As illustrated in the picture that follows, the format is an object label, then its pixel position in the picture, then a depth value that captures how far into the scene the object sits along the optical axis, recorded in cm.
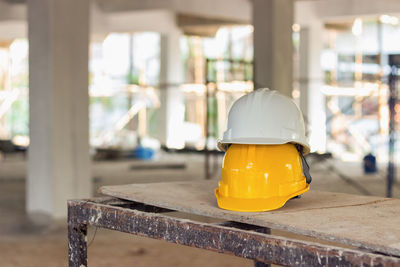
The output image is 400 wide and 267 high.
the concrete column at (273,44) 1060
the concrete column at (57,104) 923
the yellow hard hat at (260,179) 303
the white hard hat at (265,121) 315
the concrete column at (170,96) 2359
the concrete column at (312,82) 2173
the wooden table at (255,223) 229
